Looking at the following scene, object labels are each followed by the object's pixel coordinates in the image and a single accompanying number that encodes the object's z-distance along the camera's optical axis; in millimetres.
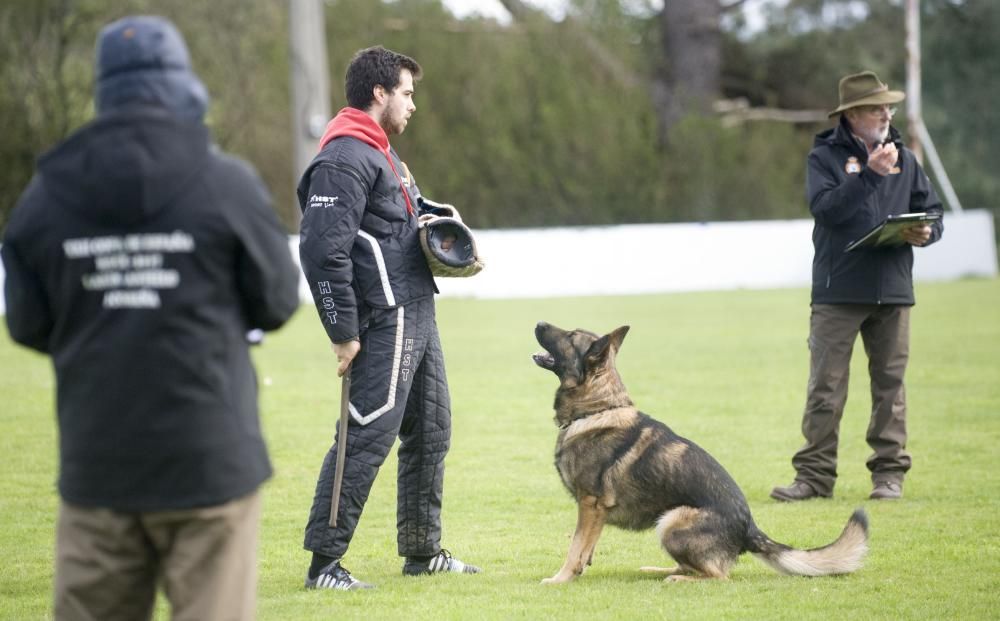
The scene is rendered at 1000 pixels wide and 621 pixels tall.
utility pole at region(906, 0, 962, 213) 56250
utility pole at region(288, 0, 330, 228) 48250
